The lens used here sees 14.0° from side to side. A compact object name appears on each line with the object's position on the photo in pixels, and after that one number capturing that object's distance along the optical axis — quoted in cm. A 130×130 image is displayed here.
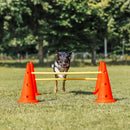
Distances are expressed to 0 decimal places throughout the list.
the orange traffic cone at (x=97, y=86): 1766
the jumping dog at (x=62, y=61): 1707
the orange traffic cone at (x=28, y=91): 1442
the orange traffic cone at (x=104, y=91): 1419
